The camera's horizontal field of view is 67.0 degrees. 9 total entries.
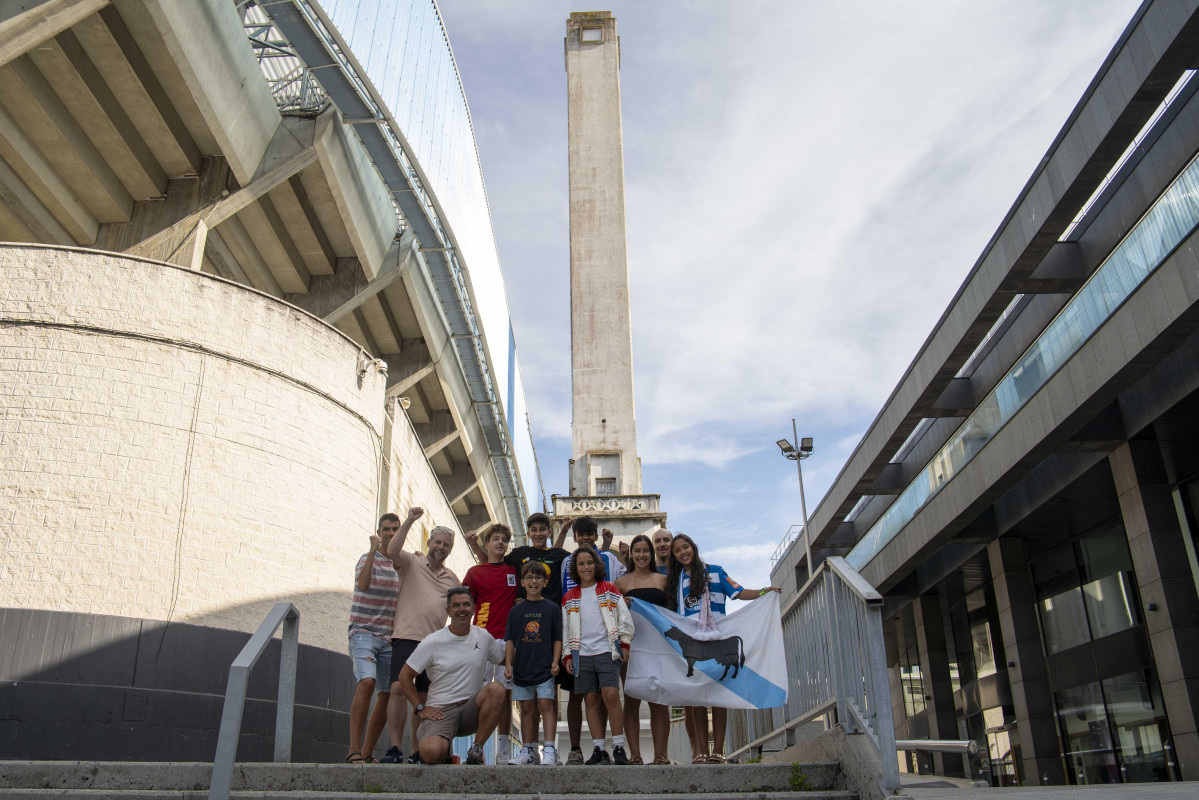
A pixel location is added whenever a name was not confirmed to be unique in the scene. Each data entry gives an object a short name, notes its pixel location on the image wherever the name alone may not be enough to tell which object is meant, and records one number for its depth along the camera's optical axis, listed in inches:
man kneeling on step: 251.4
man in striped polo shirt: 274.7
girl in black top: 269.6
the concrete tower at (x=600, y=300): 1630.2
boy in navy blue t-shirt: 267.0
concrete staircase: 206.8
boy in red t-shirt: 294.5
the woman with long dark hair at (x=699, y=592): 274.8
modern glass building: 573.6
